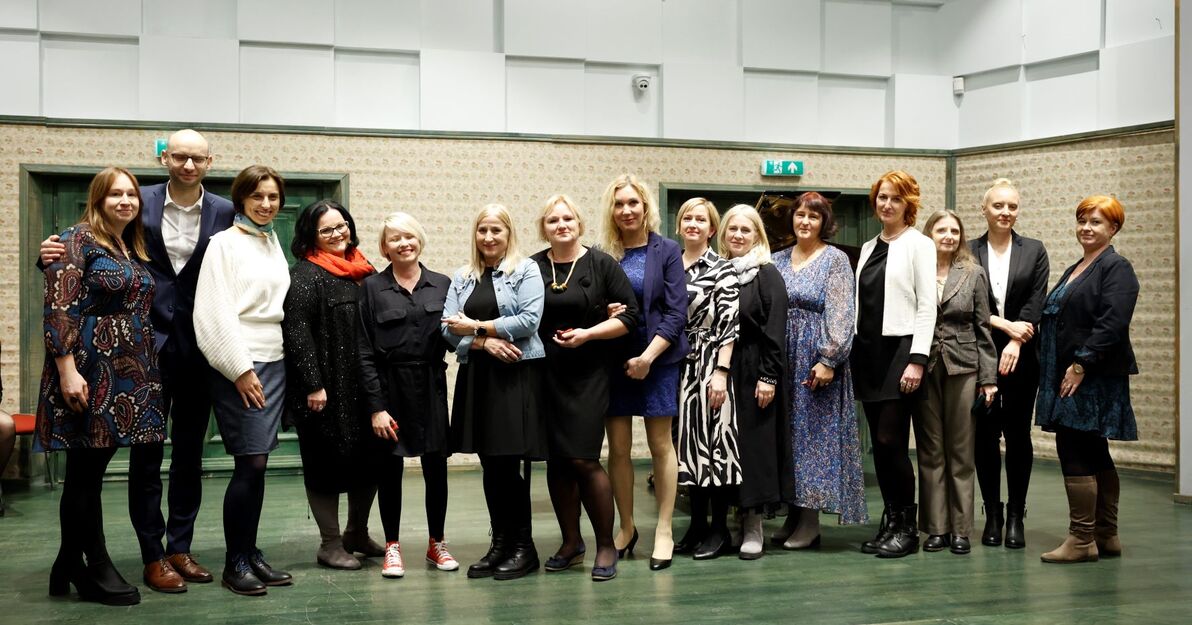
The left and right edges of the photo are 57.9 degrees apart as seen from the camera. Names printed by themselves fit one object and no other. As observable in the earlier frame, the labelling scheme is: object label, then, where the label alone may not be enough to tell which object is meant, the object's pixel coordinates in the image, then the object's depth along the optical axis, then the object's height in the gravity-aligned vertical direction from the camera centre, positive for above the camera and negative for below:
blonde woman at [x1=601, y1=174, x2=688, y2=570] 4.23 -0.13
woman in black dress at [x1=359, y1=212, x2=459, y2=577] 4.08 -0.23
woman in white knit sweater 3.76 -0.15
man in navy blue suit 3.94 -0.12
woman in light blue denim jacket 4.00 -0.27
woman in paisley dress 3.57 -0.23
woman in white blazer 4.46 -0.16
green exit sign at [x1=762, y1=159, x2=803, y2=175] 7.49 +0.92
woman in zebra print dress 4.37 -0.29
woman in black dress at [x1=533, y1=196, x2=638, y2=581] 4.06 -0.22
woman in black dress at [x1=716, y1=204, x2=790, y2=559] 4.41 -0.30
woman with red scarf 3.96 -0.21
